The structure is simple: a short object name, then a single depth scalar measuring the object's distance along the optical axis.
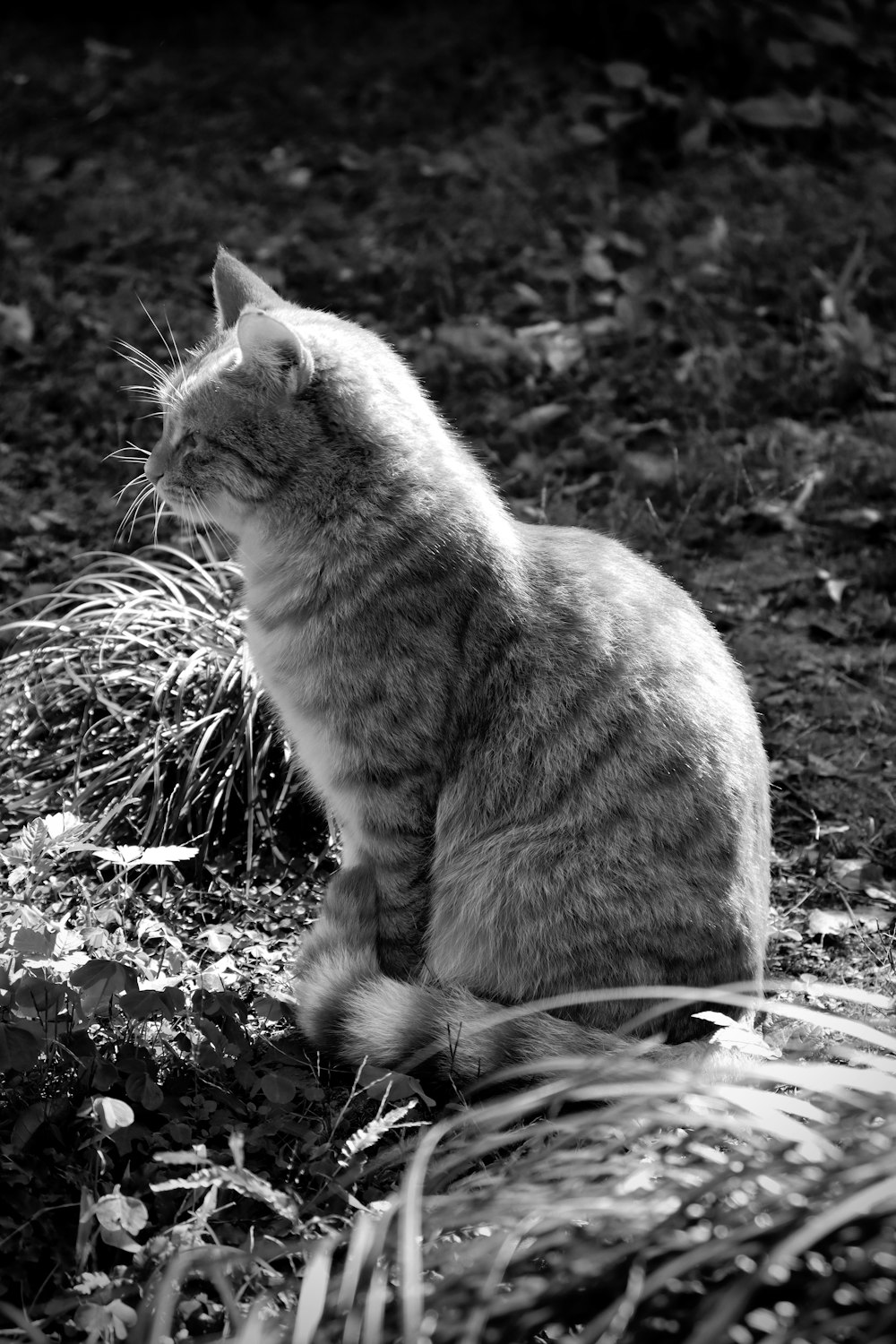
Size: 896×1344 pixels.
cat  3.06
